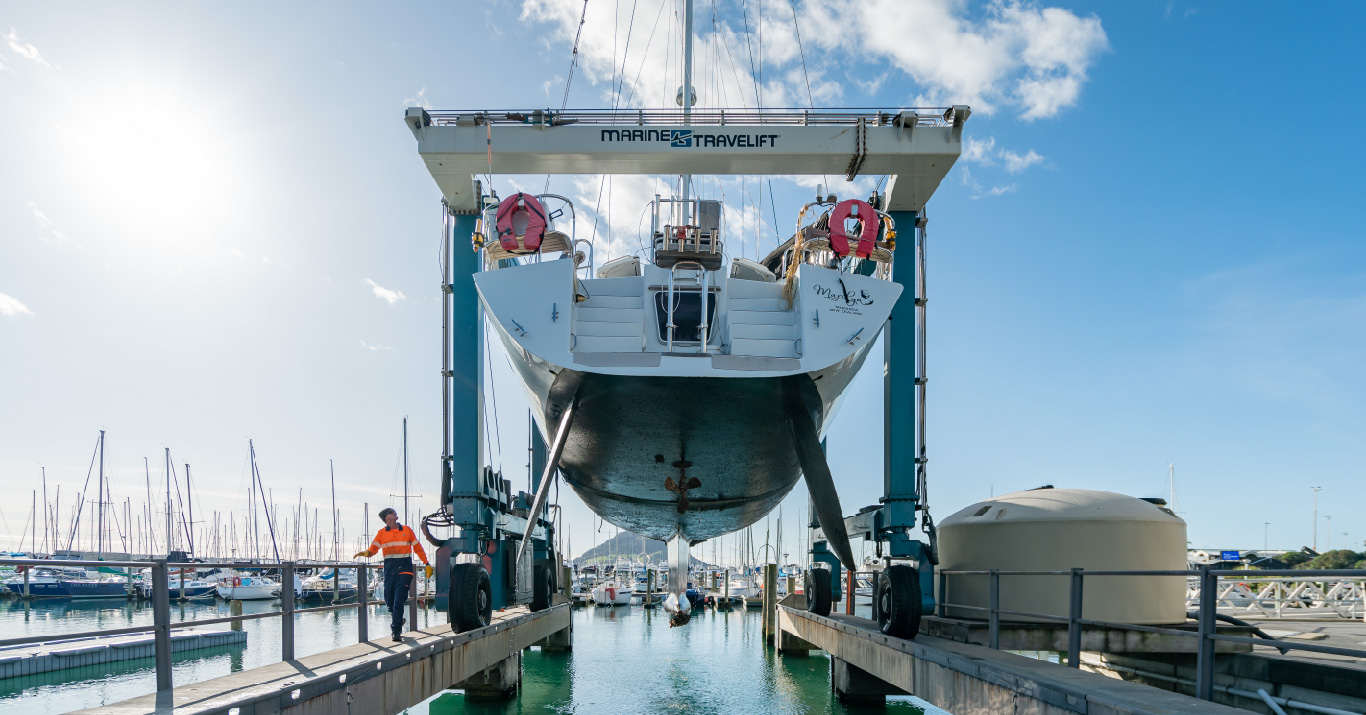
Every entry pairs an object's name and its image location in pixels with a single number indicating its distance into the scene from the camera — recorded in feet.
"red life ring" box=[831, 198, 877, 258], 27.14
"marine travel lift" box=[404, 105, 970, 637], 30.30
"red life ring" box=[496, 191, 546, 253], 27.09
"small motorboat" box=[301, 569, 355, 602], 154.44
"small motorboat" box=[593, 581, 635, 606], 128.06
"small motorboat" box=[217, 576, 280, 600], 154.40
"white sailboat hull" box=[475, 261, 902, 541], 24.07
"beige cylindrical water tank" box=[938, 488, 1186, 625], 25.90
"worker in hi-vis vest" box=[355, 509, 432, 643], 24.86
